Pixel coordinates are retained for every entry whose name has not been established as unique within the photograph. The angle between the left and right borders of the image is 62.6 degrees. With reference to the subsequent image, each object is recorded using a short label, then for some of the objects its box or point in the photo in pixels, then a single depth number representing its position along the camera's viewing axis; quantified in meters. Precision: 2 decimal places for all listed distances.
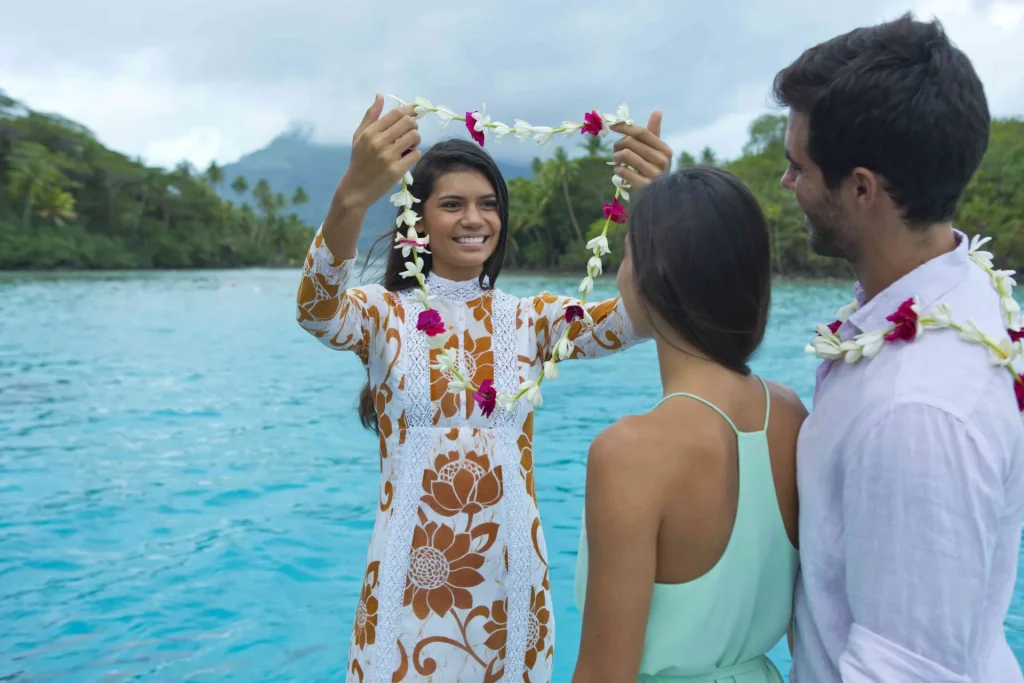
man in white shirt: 1.02
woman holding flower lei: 2.01
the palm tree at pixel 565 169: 46.77
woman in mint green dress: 1.17
